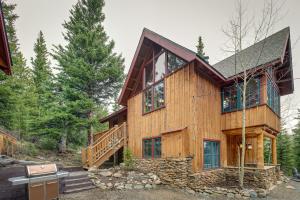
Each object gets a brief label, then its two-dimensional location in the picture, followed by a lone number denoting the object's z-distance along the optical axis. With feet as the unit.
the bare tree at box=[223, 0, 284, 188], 32.12
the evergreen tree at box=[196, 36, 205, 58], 90.63
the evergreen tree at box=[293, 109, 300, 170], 59.35
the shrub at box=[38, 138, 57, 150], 64.08
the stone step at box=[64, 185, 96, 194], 25.47
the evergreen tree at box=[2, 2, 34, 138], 46.99
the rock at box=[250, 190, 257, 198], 26.62
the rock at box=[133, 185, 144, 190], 29.01
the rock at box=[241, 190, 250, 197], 26.24
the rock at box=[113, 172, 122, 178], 31.77
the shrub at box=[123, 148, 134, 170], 37.70
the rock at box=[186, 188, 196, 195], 27.87
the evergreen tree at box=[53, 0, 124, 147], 51.28
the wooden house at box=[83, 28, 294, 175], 30.86
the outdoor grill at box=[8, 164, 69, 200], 19.07
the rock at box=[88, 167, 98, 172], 33.58
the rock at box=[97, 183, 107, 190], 27.72
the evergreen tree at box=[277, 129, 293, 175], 55.85
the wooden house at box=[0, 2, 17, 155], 19.27
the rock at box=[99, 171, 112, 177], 31.96
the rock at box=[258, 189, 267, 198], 26.50
